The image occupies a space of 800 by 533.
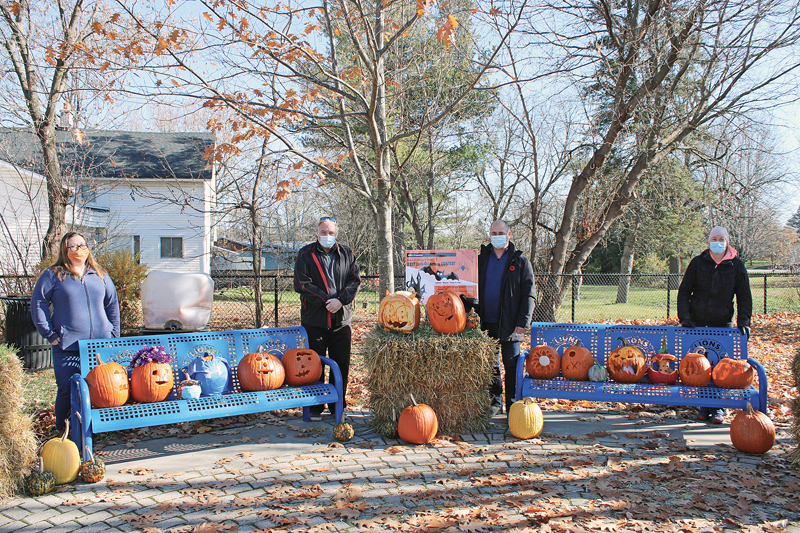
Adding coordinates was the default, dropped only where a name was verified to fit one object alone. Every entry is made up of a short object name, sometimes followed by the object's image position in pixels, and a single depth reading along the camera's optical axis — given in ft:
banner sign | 22.97
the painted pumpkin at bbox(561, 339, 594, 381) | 17.06
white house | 68.74
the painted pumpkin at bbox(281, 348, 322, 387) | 16.44
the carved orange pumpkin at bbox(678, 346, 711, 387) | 16.03
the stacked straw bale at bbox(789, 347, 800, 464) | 13.07
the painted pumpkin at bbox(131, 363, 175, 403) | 14.19
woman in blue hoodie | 14.43
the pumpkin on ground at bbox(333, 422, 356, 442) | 15.17
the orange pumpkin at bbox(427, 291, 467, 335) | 16.14
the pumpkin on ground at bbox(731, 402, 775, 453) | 13.93
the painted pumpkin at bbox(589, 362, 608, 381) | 16.89
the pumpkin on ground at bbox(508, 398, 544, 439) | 15.43
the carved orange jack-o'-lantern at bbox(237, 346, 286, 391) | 15.67
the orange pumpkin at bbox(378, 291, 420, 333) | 16.08
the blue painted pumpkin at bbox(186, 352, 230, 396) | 15.12
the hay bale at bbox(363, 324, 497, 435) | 15.51
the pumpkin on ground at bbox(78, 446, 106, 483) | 12.05
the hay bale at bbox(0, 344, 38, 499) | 11.14
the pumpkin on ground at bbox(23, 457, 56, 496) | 11.35
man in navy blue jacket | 17.42
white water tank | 21.61
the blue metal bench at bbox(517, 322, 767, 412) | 15.51
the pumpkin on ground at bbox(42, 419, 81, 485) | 11.82
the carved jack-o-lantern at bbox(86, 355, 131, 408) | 13.48
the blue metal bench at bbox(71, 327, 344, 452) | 13.10
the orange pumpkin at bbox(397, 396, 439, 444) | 14.85
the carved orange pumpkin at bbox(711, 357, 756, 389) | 15.67
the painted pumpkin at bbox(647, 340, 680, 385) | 16.56
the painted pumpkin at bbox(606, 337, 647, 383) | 16.80
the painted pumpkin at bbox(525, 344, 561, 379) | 17.08
